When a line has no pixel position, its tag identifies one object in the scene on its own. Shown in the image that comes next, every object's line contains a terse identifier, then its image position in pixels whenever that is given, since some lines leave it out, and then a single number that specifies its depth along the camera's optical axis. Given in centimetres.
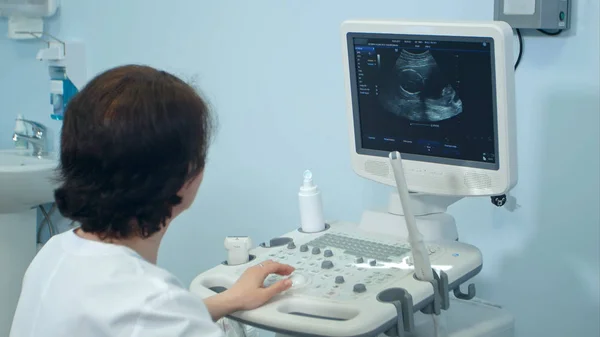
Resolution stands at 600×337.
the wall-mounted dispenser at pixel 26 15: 284
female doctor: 101
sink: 254
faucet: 293
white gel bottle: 164
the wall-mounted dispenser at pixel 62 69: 278
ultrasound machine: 129
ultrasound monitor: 134
